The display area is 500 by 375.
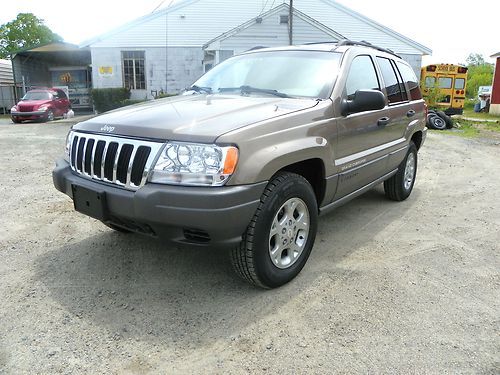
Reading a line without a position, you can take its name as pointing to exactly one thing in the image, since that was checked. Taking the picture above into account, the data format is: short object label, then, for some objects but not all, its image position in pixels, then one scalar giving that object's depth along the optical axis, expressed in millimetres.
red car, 18281
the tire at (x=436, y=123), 15336
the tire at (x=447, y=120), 15578
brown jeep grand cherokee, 2738
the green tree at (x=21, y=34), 58094
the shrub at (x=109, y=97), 22812
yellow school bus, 23447
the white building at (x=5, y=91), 28859
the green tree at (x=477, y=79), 47219
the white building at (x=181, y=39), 23250
